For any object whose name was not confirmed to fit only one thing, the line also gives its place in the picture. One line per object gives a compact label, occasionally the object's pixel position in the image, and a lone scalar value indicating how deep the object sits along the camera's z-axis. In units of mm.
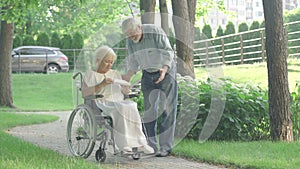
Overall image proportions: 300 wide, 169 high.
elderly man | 10430
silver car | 42746
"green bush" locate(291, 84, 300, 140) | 12584
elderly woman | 9589
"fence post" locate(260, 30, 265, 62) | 29927
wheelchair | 9558
